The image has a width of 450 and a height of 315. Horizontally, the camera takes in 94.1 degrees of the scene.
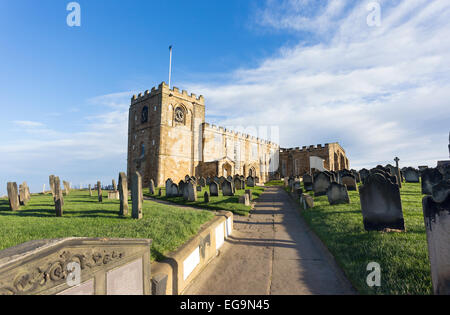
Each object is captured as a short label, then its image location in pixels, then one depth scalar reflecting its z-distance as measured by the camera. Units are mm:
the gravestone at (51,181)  10112
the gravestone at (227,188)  13750
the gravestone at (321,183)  12097
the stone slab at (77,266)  1550
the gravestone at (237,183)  18906
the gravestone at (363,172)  18511
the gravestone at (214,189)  13680
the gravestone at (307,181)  15869
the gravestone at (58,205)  6472
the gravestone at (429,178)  10383
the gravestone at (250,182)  22909
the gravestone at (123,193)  6925
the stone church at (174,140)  25219
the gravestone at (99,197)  11141
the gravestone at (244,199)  10895
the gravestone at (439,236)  2652
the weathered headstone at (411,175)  17297
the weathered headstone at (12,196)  7895
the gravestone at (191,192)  12231
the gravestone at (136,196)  6422
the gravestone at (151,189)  17889
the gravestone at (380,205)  5144
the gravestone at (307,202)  9102
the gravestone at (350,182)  12602
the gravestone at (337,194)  8680
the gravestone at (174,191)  14895
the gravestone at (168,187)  15480
